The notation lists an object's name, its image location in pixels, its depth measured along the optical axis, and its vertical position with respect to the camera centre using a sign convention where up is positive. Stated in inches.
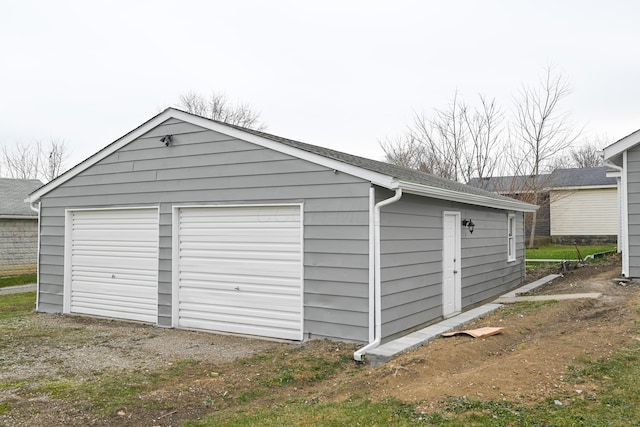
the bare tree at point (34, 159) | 1310.3 +166.2
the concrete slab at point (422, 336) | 235.6 -59.9
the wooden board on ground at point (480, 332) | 256.1 -55.5
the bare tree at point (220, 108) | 1397.6 +326.3
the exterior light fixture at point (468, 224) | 374.8 +1.5
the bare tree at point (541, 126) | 951.0 +196.9
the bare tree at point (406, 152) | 1079.0 +162.4
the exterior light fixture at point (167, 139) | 339.3 +57.2
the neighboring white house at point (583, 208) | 975.6 +38.4
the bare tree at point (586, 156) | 1485.0 +214.8
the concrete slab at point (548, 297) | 349.3 -52.1
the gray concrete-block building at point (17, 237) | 659.4 -21.0
